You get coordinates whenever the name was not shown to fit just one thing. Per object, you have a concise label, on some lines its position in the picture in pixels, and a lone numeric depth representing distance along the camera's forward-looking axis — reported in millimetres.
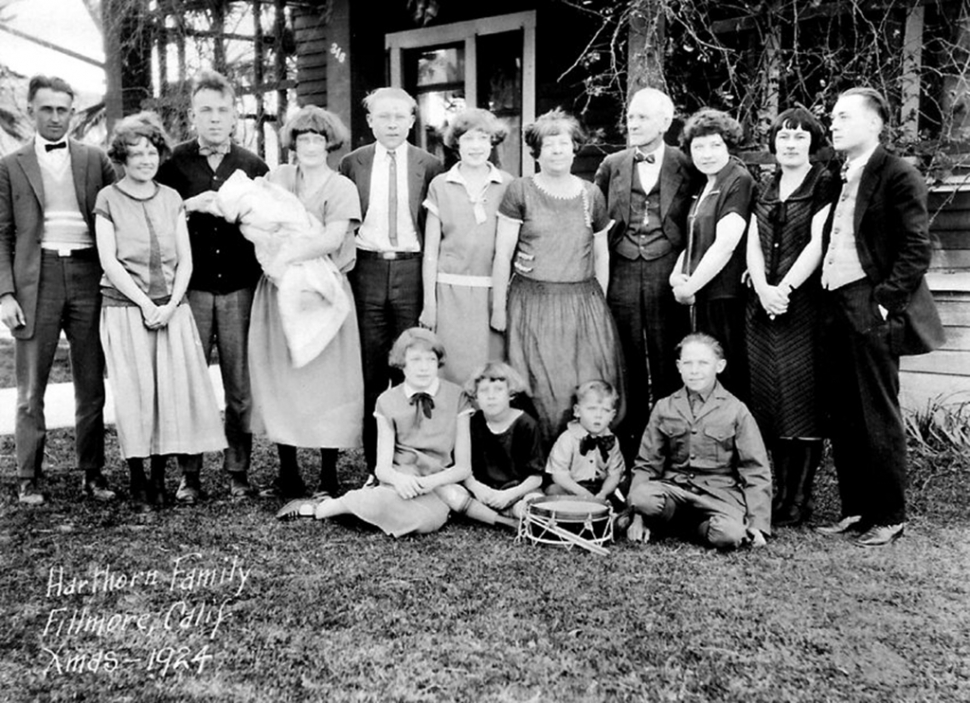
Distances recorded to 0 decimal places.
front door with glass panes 8570
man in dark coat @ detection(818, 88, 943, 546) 3459
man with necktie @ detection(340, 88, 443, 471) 4176
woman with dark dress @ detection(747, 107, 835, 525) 3709
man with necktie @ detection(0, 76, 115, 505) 4035
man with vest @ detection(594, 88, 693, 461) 4082
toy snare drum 3498
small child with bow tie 3930
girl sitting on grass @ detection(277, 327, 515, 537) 3783
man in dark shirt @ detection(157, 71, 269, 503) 4070
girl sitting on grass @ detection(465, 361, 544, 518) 3922
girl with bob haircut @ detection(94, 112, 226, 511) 3920
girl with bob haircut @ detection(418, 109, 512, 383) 4113
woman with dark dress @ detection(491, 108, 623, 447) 4082
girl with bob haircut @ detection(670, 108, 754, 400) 3863
